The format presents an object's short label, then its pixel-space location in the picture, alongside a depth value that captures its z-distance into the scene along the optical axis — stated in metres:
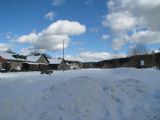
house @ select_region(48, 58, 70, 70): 49.50
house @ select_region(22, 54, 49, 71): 40.03
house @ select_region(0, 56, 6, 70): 35.04
